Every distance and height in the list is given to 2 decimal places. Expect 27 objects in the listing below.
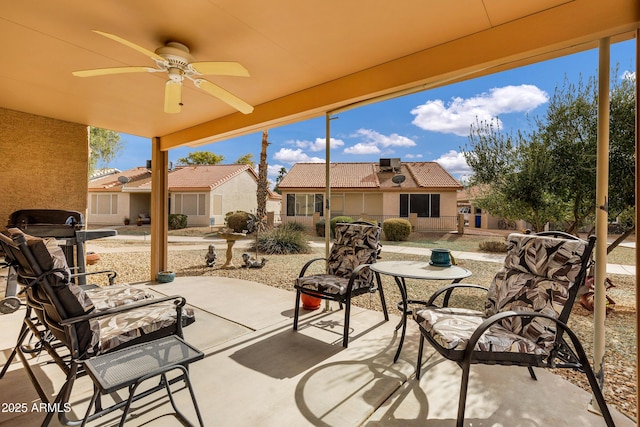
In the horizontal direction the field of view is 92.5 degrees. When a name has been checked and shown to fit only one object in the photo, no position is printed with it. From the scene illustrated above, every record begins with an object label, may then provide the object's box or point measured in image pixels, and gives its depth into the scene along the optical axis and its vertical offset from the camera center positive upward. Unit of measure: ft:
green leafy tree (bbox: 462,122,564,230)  13.55 +1.96
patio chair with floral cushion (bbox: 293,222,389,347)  9.88 -2.11
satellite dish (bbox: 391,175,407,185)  40.66 +4.66
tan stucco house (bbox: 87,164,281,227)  53.93 +3.62
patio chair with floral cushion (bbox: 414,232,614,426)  5.74 -2.33
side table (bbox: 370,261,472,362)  8.45 -1.69
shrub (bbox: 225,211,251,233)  44.87 -1.14
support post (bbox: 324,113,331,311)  12.66 +1.26
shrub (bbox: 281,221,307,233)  30.99 -1.29
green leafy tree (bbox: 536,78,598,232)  12.28 +2.90
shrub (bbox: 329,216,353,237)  35.91 -0.65
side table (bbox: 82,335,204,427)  4.86 -2.69
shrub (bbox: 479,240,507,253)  23.44 -2.48
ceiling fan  7.87 +3.81
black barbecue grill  12.46 -0.63
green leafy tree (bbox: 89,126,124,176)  28.76 +6.52
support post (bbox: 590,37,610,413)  6.88 -0.13
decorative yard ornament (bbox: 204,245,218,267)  22.40 -3.14
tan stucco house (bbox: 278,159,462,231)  38.73 +3.03
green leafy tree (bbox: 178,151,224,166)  85.40 +15.44
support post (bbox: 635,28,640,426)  5.45 -0.08
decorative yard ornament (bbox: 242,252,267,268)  22.22 -3.60
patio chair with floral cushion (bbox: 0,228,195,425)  5.09 -2.00
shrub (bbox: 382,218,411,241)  32.27 -1.61
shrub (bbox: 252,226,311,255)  28.09 -2.74
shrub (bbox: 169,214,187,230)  50.29 -1.30
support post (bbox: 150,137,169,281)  18.70 +0.20
